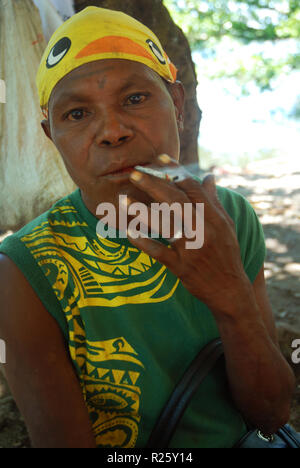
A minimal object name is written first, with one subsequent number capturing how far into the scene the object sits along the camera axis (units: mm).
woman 1199
